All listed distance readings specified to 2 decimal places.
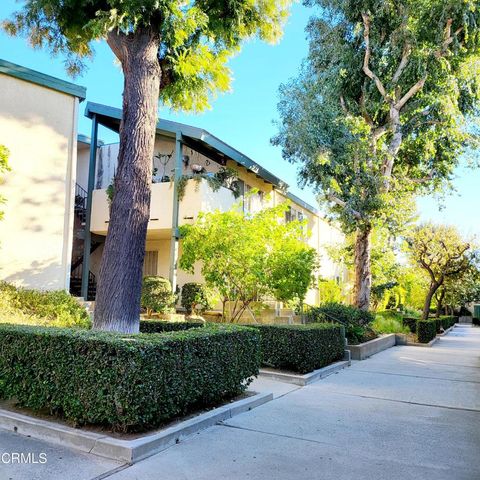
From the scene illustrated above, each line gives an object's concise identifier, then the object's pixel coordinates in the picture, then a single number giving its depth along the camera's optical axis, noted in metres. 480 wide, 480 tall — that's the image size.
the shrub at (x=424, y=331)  17.73
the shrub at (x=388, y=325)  17.88
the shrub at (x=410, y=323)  19.83
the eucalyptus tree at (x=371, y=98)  16.19
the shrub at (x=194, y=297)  14.02
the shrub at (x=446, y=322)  26.03
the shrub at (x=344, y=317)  12.98
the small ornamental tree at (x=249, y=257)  11.42
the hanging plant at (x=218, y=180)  15.27
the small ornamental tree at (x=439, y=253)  20.42
